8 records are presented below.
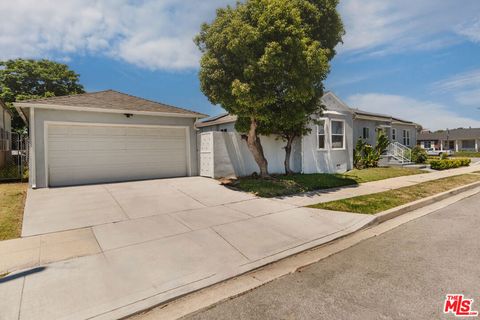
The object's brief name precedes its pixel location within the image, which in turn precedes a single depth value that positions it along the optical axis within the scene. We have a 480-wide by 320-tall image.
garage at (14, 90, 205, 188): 9.79
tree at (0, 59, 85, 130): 26.22
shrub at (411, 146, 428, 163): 20.91
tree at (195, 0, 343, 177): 8.90
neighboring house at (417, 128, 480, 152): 50.57
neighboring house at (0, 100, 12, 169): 14.66
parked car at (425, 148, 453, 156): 39.51
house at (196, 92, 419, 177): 12.16
